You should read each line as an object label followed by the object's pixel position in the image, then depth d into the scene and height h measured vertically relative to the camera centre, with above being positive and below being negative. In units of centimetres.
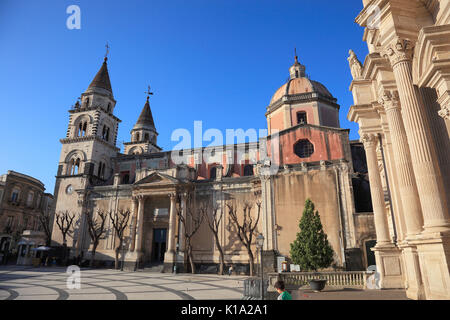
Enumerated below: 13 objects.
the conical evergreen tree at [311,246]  1509 -33
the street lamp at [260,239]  1106 +2
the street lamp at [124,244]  2701 -44
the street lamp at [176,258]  2300 -159
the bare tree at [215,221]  2362 +176
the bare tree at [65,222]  2960 +193
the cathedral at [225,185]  2009 +500
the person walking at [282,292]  460 -89
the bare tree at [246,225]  2227 +133
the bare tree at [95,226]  2801 +143
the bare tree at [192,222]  2448 +164
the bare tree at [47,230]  3045 +106
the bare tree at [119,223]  2700 +178
